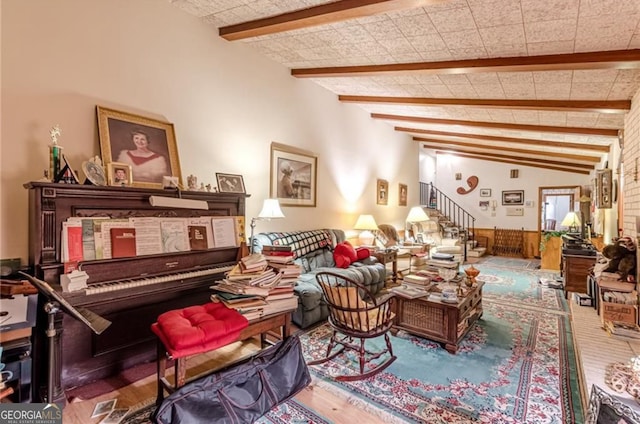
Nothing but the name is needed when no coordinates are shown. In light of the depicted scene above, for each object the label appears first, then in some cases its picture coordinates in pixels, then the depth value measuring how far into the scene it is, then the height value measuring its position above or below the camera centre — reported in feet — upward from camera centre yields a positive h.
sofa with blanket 11.46 -2.53
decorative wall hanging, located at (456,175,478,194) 34.19 +2.99
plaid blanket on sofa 13.39 -1.35
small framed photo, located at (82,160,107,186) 7.86 +0.95
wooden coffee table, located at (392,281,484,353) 9.95 -3.59
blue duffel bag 6.07 -3.81
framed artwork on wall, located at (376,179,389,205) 23.47 +1.40
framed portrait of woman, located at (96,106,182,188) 8.93 +1.95
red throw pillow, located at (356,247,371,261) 16.69 -2.25
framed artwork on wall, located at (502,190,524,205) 31.70 +1.41
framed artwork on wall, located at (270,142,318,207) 14.74 +1.74
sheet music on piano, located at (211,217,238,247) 10.27 -0.71
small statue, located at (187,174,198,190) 10.30 +0.91
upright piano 6.98 -1.90
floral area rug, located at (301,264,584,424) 7.04 -4.43
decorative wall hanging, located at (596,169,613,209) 17.19 +1.32
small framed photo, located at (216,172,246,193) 12.03 +1.07
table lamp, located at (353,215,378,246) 18.92 -1.04
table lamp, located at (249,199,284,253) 12.76 -0.03
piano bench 6.28 -2.55
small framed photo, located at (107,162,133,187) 8.61 +0.99
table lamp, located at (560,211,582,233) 22.94 -0.71
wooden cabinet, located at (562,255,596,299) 15.87 -3.06
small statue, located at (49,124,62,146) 7.49 +1.81
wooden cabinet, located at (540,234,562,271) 23.61 -3.20
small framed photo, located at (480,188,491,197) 33.36 +1.99
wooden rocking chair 8.45 -3.03
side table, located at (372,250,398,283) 17.57 -2.67
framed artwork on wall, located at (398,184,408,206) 26.97 +1.41
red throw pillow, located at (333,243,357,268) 15.16 -2.16
